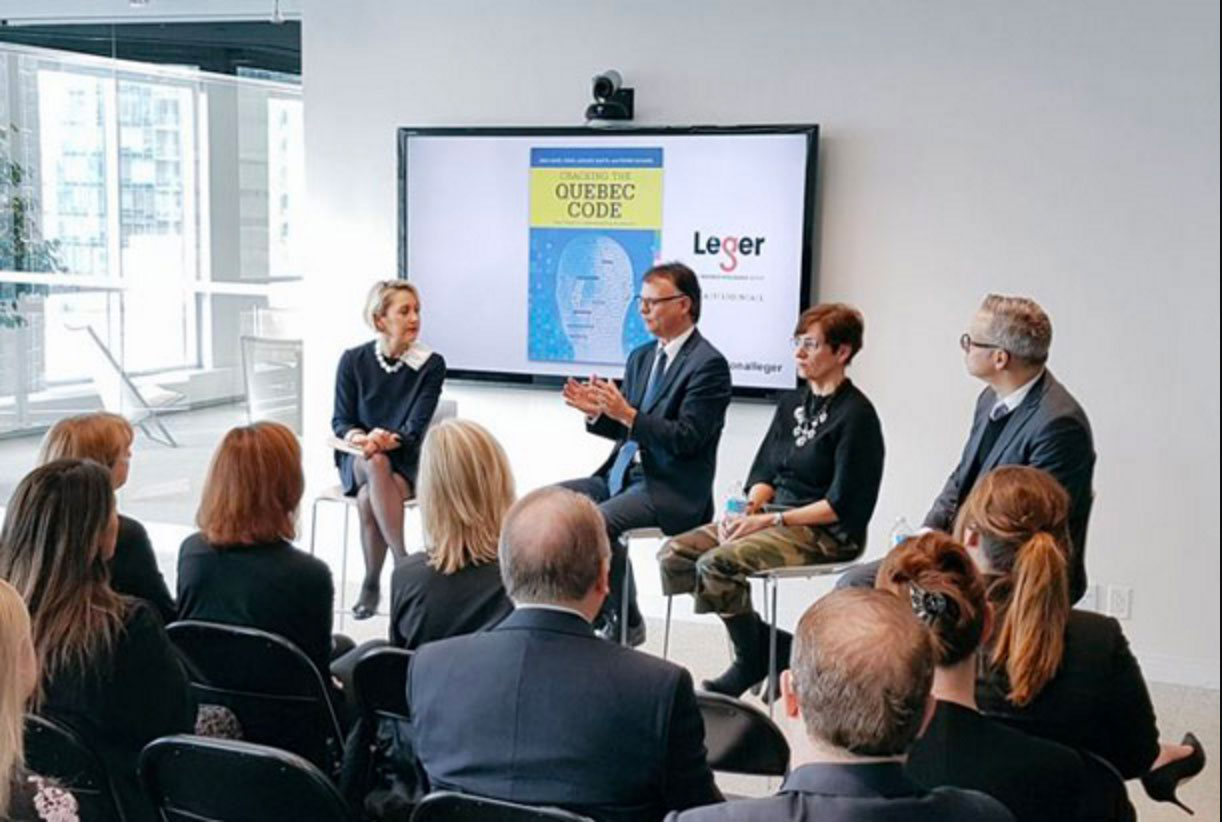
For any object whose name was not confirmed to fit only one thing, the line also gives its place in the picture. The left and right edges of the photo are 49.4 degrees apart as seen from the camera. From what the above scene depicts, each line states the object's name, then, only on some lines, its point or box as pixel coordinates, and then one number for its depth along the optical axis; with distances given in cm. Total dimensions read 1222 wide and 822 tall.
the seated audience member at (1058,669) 237
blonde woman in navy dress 495
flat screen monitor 509
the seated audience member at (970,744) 203
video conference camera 521
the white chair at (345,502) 505
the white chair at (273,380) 625
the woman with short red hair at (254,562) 294
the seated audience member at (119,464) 302
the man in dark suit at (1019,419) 355
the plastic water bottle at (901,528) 424
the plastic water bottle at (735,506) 412
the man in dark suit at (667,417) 420
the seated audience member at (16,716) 192
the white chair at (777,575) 384
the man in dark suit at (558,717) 207
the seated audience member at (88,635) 239
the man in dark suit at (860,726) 164
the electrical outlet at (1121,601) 481
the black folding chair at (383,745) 265
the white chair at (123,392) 689
